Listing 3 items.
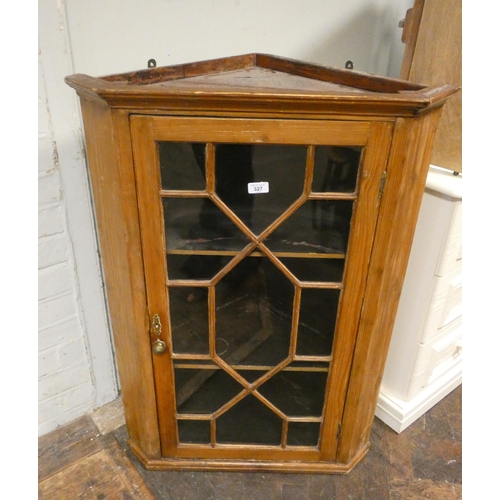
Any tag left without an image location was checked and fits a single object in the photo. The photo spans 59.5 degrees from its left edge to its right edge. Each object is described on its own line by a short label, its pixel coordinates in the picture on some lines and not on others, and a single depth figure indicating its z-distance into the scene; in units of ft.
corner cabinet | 2.85
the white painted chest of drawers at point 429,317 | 4.02
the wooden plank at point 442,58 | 3.81
